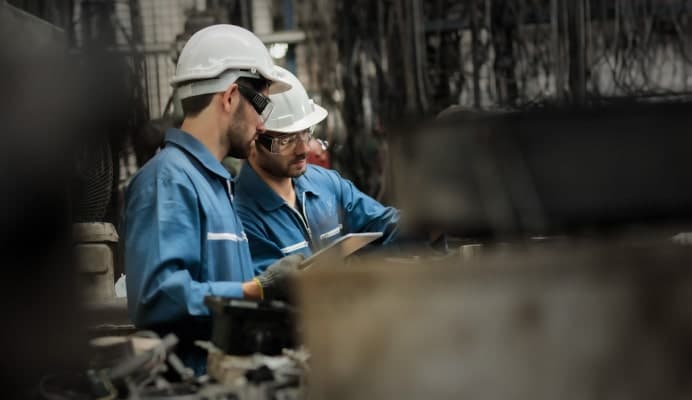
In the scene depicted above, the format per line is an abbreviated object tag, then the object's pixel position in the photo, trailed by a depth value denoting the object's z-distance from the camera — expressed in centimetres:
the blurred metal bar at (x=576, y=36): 447
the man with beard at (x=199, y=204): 306
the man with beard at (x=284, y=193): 464
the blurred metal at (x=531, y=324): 162
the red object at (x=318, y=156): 718
